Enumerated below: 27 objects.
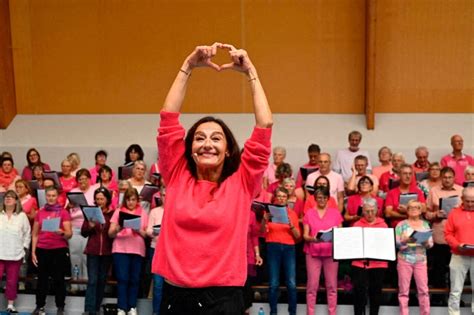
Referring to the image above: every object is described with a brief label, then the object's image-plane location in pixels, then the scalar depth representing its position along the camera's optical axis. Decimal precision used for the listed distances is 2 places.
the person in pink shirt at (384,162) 8.79
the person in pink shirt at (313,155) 8.84
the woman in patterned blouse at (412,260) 7.27
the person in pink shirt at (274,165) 8.52
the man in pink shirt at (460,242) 7.26
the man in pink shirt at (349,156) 9.30
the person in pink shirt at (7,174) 8.95
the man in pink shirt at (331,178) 8.09
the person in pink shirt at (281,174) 8.10
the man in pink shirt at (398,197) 7.60
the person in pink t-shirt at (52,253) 7.66
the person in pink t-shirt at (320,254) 7.36
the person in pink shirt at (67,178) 8.62
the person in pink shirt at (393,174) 8.34
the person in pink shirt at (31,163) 9.26
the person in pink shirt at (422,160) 8.78
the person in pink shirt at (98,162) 9.01
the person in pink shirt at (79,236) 7.93
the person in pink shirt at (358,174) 8.13
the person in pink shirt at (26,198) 8.16
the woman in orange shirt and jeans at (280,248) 7.43
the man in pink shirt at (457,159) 9.01
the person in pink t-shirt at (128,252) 7.52
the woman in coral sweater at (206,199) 2.76
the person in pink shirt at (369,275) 7.26
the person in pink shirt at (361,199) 7.73
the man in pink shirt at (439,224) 7.64
